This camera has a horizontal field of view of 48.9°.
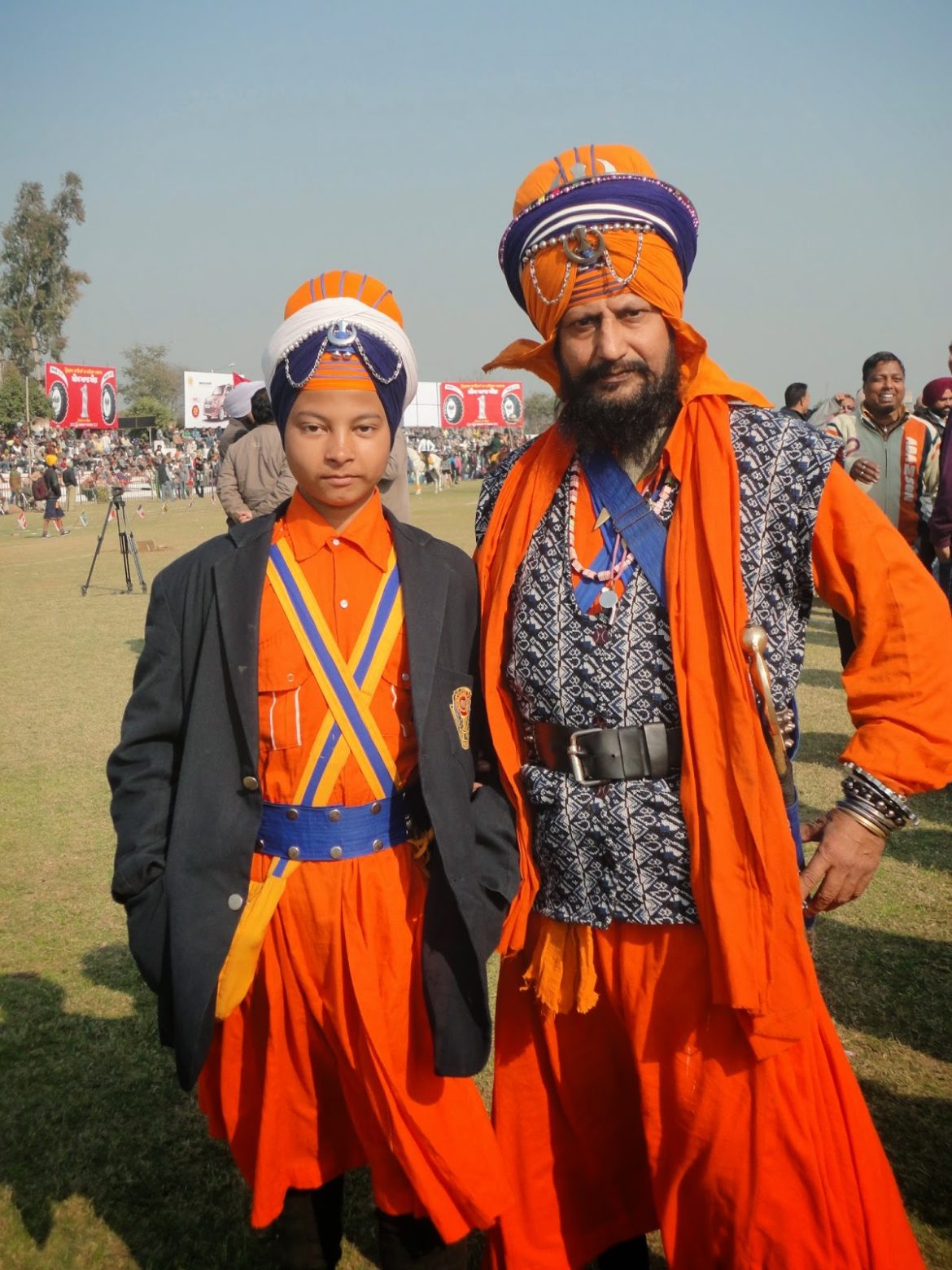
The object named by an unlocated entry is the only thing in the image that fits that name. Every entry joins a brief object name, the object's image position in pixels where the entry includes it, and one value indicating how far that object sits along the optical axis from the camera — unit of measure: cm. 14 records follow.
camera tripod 1258
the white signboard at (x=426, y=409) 4559
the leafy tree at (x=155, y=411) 6075
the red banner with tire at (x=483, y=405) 4938
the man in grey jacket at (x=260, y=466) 653
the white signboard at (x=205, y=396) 4294
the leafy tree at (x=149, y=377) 8581
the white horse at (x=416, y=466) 3910
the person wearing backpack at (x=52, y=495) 2377
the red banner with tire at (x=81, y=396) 3612
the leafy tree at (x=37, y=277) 5597
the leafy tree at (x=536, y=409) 8531
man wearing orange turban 199
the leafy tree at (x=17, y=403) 5349
